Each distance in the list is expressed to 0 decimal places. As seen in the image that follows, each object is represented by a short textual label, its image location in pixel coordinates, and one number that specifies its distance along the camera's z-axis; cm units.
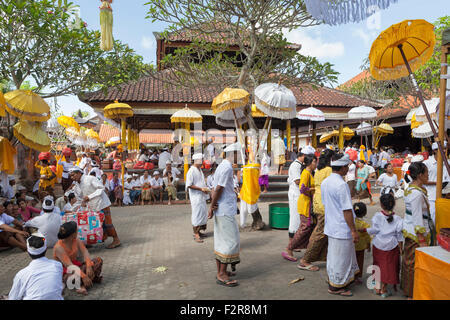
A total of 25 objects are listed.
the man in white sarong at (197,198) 629
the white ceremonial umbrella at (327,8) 256
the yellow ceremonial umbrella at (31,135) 632
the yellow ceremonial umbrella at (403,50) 367
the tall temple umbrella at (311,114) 1244
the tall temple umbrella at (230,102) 634
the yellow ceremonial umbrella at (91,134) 2216
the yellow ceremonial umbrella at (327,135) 2038
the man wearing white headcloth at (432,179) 496
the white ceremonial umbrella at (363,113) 1319
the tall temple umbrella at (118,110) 1089
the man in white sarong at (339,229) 353
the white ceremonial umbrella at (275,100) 609
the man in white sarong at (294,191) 552
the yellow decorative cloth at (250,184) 679
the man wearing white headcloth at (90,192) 557
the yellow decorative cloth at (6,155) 672
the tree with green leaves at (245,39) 684
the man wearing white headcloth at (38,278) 257
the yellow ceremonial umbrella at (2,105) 534
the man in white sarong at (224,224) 417
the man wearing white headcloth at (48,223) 558
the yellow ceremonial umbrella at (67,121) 1537
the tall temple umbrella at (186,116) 1149
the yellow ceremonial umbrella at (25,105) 593
